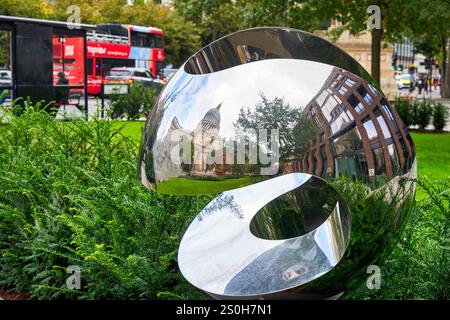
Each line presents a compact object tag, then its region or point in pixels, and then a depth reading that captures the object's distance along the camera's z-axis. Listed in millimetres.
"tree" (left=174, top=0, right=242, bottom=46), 23841
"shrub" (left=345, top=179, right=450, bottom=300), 4191
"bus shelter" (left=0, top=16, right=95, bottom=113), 18719
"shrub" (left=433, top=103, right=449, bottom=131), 20688
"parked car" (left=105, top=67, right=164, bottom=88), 42288
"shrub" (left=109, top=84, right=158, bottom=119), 23109
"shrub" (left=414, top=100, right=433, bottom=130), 21036
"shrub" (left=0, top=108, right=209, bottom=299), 4533
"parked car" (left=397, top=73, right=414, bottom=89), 83050
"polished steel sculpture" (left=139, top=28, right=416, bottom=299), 3762
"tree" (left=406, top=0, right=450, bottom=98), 17656
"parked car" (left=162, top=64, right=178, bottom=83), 53656
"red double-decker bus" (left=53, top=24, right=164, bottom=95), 40219
